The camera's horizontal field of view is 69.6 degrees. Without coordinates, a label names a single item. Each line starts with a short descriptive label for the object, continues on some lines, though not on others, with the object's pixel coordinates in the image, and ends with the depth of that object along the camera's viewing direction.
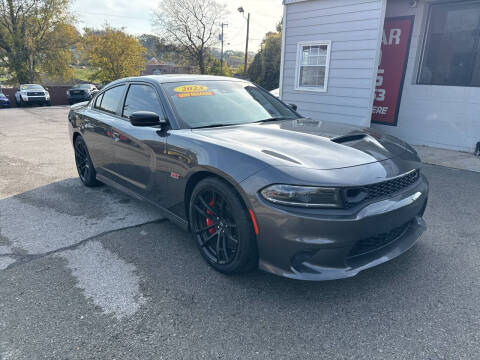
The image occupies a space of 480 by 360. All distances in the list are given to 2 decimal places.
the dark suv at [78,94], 24.69
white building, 7.22
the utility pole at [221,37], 41.32
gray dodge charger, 2.23
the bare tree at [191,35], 40.50
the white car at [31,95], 22.00
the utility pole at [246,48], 31.96
